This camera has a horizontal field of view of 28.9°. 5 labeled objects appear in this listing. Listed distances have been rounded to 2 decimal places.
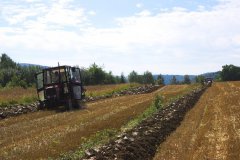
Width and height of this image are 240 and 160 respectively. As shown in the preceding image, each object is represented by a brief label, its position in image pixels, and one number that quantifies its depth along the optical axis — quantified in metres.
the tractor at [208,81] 59.34
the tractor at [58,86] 28.91
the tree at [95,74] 93.25
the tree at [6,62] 128.88
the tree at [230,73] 124.88
